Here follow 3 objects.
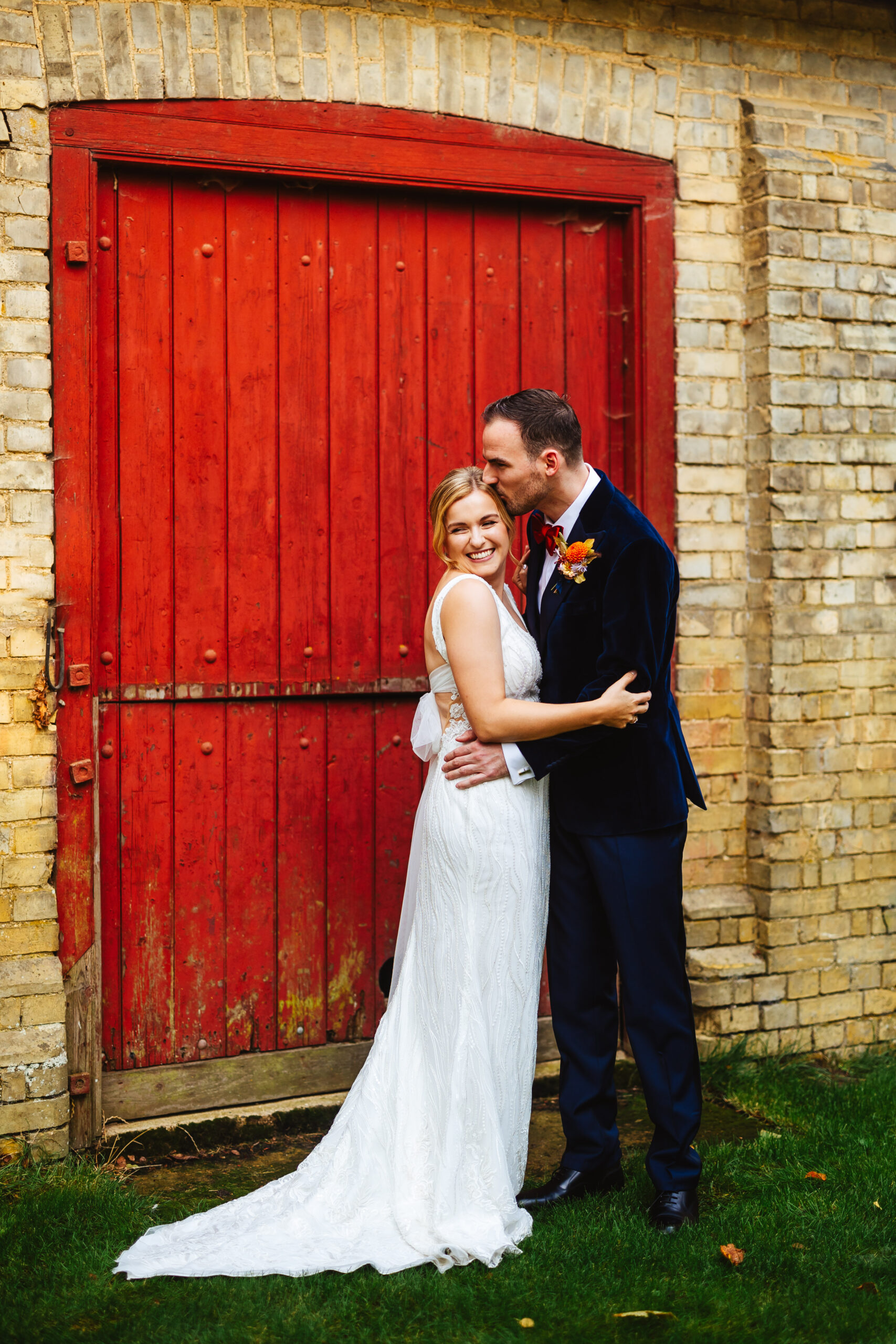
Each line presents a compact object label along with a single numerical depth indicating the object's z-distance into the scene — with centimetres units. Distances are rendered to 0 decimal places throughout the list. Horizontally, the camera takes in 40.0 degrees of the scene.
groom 340
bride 326
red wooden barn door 420
